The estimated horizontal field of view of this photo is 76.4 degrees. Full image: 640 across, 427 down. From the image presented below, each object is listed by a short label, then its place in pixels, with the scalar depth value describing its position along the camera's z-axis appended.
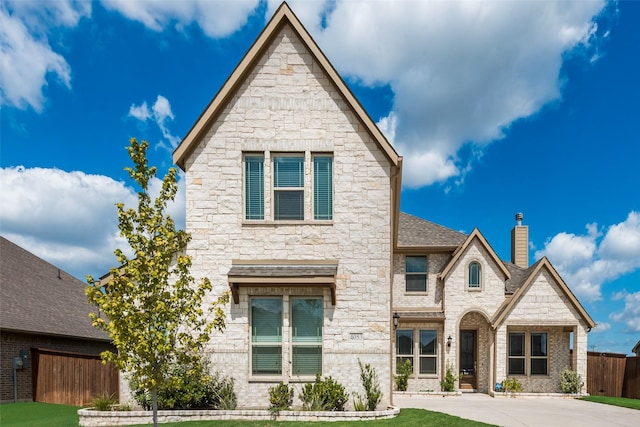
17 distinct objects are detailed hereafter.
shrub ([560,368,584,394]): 18.27
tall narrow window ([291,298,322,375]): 11.62
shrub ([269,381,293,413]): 10.98
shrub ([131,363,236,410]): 10.75
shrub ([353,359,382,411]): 11.16
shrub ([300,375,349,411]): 11.02
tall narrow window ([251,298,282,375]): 11.62
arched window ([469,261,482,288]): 19.88
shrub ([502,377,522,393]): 18.28
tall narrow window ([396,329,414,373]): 19.94
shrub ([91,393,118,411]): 11.01
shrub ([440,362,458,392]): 18.86
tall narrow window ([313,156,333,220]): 12.19
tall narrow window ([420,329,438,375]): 19.78
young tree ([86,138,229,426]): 7.56
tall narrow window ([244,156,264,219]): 12.19
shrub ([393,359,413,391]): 18.91
